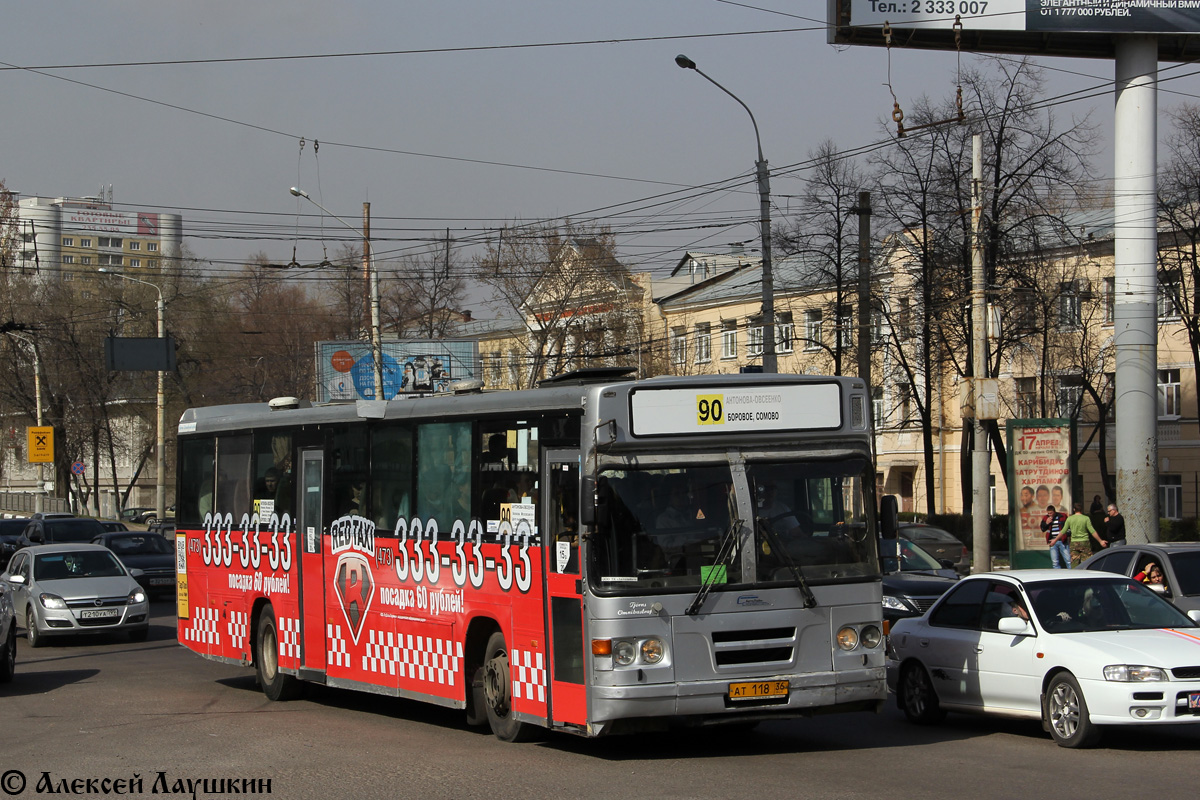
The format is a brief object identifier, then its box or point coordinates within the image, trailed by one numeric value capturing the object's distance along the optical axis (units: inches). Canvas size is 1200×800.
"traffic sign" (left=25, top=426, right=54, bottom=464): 2081.7
